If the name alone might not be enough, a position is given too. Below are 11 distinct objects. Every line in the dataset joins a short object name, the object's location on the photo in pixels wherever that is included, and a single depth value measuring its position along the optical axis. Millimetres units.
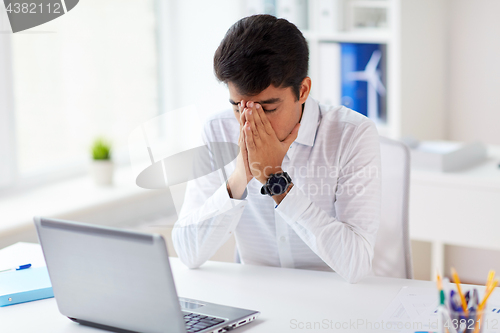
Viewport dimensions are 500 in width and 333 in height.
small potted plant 2698
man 1983
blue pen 2041
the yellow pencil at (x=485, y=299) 1646
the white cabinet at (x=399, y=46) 2890
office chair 2132
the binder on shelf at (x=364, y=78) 3069
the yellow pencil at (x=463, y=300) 1644
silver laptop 1714
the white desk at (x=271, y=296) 1838
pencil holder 1638
